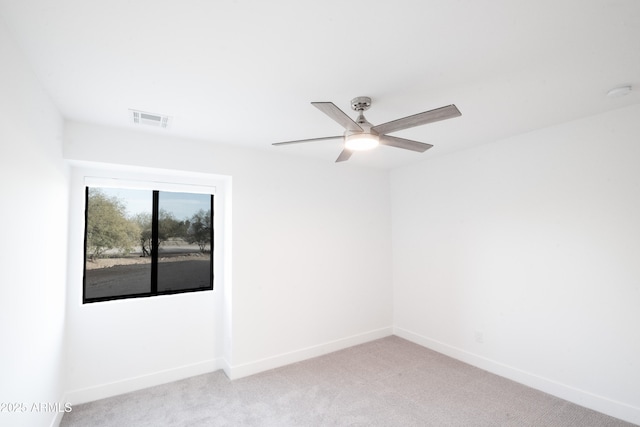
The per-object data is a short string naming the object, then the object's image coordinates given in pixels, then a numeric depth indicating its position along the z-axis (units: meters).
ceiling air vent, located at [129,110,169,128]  2.55
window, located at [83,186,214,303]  3.10
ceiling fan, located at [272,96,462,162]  1.80
